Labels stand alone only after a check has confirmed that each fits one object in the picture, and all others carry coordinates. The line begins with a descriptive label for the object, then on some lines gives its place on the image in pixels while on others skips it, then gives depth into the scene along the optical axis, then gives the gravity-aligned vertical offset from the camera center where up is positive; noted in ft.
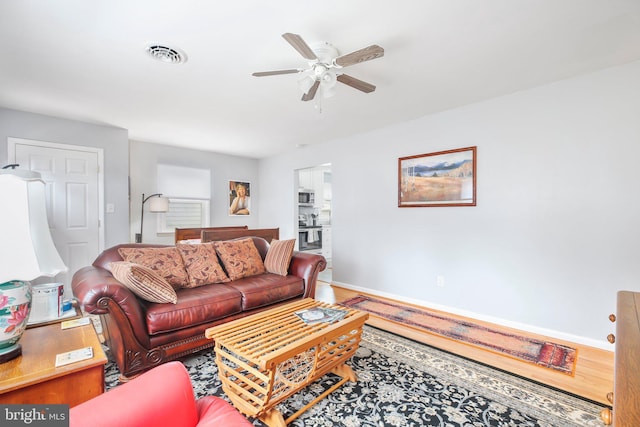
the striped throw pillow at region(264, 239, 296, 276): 10.10 -1.63
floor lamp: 15.20 +0.34
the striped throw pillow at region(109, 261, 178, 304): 6.52 -1.64
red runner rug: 7.45 -3.81
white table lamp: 3.47 -0.50
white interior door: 11.46 +0.72
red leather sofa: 5.99 -2.45
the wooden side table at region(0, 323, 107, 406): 3.54 -2.10
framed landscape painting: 10.58 +1.31
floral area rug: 5.21 -3.76
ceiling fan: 5.77 +3.28
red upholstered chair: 2.39 -1.71
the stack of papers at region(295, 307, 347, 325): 6.32 -2.37
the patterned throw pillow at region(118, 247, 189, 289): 7.93 -1.41
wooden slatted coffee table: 4.75 -2.46
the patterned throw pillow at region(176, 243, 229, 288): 8.59 -1.66
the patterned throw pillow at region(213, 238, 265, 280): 9.47 -1.59
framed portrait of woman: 19.33 +0.94
